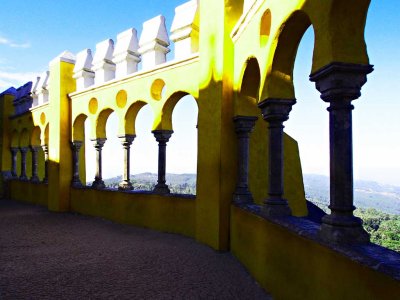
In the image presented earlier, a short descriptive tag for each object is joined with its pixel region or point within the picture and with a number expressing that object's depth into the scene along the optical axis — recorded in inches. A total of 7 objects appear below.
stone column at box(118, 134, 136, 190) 364.5
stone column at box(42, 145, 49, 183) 509.4
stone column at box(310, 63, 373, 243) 116.2
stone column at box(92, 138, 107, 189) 408.8
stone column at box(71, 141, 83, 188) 447.2
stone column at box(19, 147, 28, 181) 588.1
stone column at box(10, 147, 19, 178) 605.9
